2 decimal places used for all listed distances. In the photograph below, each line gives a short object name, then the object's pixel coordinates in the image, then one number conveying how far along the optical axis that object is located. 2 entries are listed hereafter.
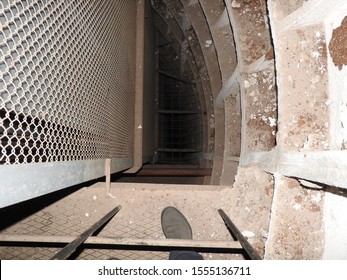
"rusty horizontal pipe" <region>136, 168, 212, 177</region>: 1.52
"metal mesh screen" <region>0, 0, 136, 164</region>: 0.31
